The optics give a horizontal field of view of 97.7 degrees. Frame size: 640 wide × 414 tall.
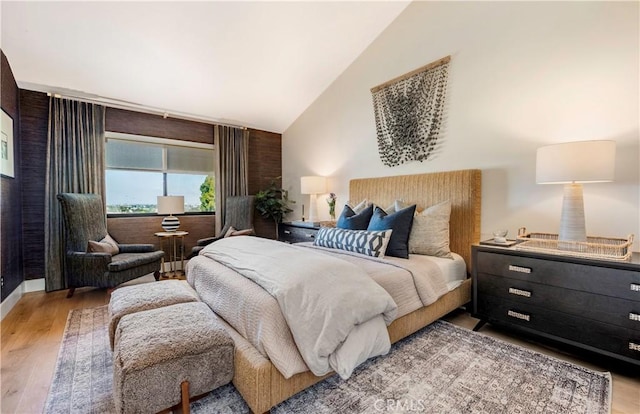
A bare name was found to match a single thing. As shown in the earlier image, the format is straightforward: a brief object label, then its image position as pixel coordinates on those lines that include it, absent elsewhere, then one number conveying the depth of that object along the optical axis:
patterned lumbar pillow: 2.45
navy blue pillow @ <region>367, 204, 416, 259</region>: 2.50
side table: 4.16
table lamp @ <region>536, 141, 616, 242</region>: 1.83
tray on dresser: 1.83
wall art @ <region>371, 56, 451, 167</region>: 3.04
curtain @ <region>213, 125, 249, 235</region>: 4.71
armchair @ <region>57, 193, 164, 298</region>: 3.10
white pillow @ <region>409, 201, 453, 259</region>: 2.58
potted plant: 5.06
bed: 1.35
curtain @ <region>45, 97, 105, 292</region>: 3.46
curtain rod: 3.57
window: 4.11
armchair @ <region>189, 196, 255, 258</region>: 4.54
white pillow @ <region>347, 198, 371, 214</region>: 3.34
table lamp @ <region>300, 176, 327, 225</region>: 4.27
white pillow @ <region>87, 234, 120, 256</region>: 3.27
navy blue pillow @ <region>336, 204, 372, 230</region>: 2.97
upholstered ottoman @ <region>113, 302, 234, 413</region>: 1.22
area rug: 1.48
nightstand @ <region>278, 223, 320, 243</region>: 3.92
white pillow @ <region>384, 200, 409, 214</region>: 2.93
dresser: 1.67
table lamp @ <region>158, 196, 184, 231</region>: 3.92
